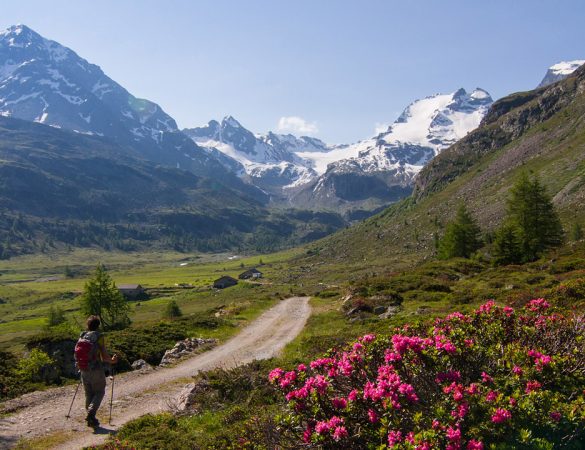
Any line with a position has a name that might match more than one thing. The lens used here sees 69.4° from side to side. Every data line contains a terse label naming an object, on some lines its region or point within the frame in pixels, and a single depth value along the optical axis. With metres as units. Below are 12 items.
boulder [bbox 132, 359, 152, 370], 24.08
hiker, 14.40
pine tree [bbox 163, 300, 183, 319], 78.88
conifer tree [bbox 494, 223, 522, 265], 54.16
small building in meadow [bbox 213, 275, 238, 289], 162.18
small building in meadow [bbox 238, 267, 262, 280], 186.50
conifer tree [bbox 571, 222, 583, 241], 75.60
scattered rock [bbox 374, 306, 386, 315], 33.96
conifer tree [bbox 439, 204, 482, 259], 73.25
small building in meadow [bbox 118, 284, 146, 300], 160.75
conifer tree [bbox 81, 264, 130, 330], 65.31
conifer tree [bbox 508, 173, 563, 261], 53.56
